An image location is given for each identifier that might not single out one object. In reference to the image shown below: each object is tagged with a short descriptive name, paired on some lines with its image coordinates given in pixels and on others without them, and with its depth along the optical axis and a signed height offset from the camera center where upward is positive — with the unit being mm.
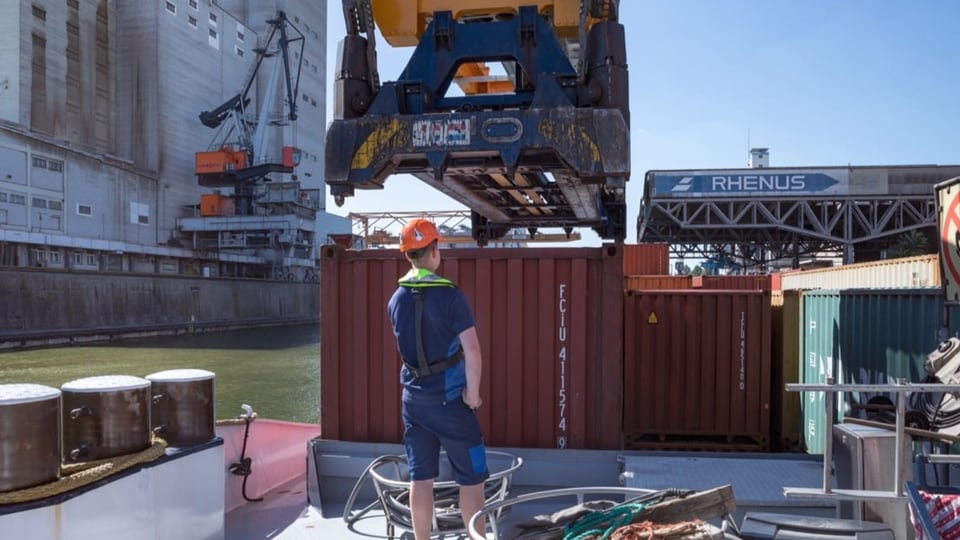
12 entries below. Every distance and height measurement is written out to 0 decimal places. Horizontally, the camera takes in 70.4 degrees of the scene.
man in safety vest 3969 -558
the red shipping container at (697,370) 7668 -994
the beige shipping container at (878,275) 7262 +83
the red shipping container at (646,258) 16016 +595
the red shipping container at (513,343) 6527 -582
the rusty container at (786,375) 8086 -1177
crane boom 62000 +14559
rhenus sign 33125 +4888
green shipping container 5629 -540
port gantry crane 5066 +1461
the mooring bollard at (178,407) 5043 -908
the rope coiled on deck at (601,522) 3016 -1085
